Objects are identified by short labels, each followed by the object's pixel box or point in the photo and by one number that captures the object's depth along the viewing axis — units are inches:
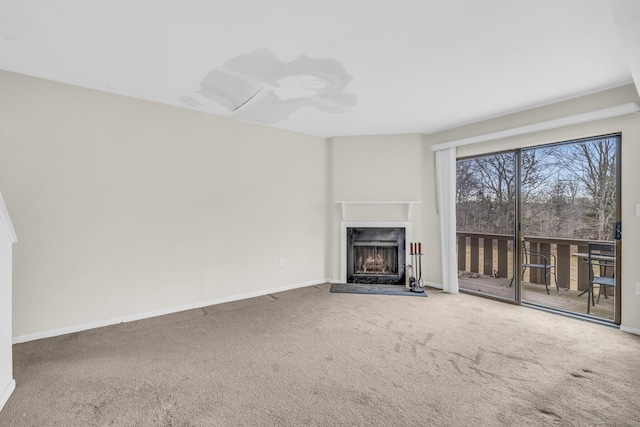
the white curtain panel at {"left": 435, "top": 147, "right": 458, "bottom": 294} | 167.2
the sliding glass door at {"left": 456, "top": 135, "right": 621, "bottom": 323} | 145.2
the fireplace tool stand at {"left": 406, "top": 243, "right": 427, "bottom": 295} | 171.5
